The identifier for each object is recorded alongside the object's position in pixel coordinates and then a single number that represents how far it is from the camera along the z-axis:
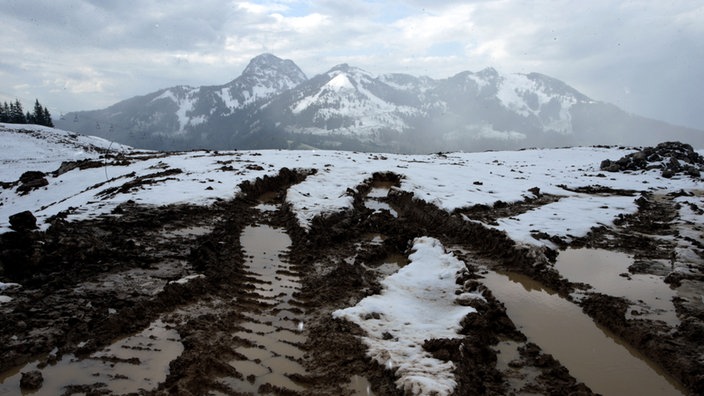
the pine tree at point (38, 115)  98.81
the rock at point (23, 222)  11.81
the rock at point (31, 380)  6.39
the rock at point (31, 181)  28.91
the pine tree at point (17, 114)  94.81
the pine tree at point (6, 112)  92.96
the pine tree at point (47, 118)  102.05
